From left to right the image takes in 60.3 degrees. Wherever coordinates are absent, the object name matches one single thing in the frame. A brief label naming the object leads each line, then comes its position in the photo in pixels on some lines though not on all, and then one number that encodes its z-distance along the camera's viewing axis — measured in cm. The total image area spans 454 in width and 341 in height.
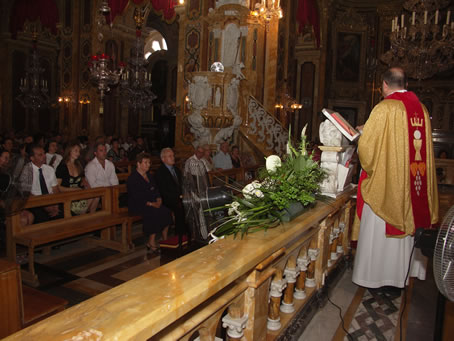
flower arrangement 254
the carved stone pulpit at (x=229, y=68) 986
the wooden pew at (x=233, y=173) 746
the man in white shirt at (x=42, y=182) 553
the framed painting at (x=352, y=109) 2045
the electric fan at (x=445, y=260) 178
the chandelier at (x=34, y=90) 1620
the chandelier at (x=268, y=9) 1030
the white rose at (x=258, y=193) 265
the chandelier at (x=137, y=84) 1362
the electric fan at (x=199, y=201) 338
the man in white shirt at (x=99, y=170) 666
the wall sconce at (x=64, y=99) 1661
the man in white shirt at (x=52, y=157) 715
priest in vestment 364
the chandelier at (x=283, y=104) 1435
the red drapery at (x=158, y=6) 1176
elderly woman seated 591
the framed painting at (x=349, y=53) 2047
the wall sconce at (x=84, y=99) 1616
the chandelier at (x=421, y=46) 1175
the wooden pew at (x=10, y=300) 232
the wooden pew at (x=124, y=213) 596
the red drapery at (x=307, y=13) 1282
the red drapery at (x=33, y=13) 1423
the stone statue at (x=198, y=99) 984
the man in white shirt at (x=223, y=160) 955
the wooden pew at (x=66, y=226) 468
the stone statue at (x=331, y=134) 402
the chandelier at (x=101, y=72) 1045
